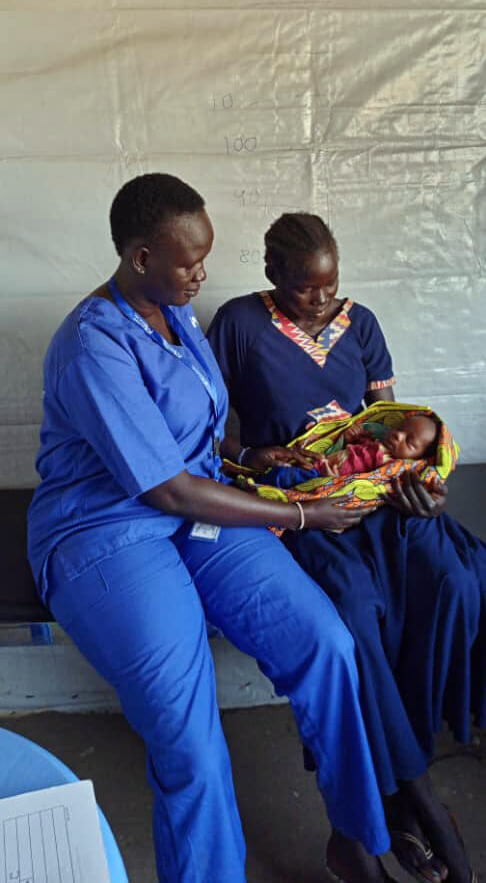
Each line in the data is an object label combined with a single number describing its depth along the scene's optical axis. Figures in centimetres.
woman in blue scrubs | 136
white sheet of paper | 81
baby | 174
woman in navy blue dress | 150
